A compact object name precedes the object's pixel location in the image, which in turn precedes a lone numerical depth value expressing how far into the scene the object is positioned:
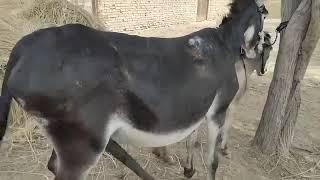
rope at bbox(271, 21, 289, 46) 2.50
